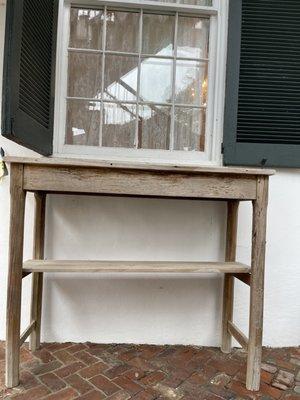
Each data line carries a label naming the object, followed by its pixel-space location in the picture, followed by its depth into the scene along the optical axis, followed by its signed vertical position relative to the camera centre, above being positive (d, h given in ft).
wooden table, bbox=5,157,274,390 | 5.06 +0.04
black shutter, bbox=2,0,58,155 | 4.62 +1.95
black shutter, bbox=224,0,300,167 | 6.68 +2.59
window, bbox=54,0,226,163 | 7.11 +2.63
